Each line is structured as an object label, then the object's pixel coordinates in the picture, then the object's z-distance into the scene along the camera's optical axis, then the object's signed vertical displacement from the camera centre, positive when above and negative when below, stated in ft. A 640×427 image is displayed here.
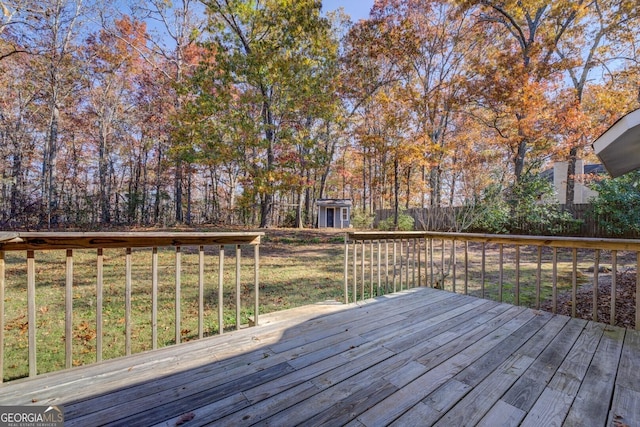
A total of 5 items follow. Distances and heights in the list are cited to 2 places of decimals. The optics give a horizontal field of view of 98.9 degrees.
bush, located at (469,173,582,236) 28.84 +0.18
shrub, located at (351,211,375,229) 47.50 -0.95
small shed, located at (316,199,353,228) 59.21 +0.11
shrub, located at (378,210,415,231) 34.58 -1.16
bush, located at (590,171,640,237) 25.88 +1.10
